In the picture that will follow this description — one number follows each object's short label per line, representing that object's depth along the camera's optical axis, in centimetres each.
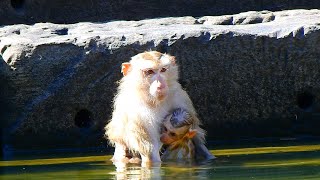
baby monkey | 1555
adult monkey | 1554
